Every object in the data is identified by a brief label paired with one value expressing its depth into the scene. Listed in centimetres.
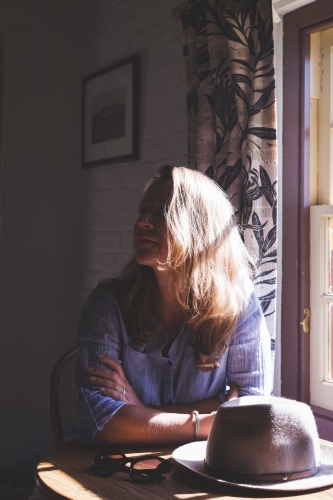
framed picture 274
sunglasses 114
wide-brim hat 107
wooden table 107
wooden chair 168
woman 152
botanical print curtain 190
